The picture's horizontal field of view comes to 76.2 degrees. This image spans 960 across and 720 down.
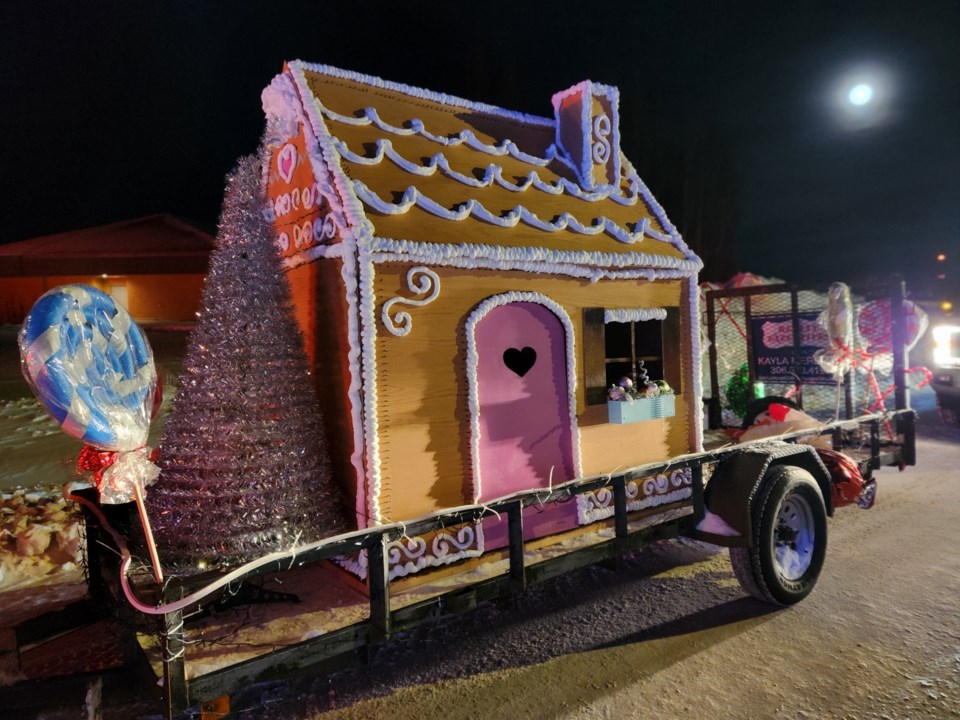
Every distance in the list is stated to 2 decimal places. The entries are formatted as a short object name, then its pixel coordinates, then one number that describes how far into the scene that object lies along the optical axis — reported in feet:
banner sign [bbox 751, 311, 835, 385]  28.50
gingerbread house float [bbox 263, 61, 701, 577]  13.82
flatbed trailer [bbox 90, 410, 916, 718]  8.30
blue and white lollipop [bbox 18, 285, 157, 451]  7.73
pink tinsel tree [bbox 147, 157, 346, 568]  12.42
